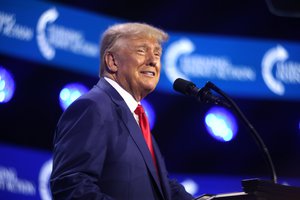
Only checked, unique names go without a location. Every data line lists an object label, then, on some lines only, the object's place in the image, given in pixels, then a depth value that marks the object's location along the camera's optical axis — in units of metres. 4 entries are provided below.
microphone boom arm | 5.74
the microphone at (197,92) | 5.77
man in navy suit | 5.03
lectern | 4.55
